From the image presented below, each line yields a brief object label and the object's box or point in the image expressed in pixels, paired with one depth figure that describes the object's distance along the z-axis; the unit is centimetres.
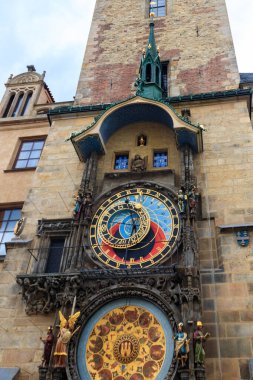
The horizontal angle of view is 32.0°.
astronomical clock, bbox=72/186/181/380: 813
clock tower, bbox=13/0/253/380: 820
